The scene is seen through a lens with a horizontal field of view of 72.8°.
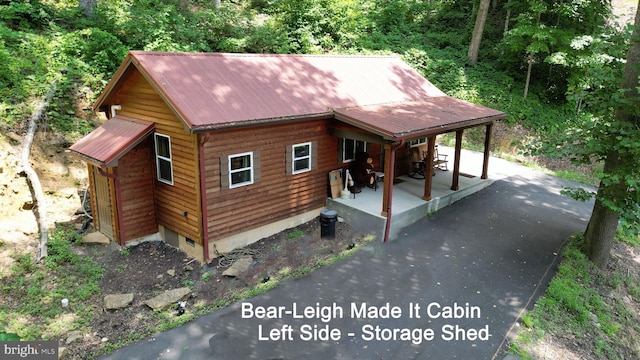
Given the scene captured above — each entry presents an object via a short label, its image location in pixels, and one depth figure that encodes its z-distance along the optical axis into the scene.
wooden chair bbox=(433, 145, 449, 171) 18.05
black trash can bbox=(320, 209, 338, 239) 11.97
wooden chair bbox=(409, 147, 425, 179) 16.73
